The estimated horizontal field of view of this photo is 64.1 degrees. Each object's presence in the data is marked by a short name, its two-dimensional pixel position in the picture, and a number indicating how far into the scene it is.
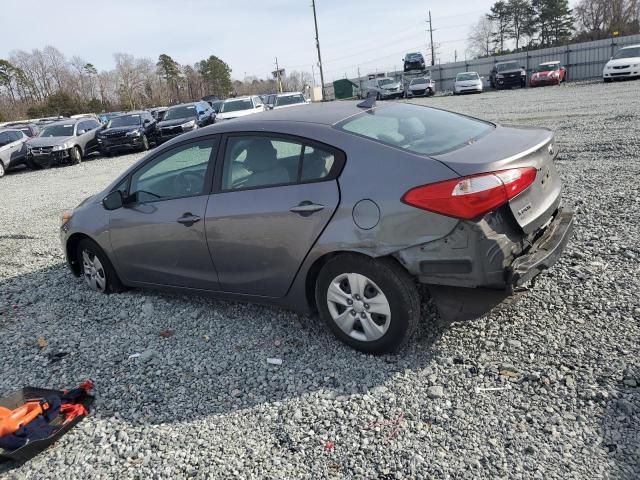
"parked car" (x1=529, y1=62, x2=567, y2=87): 32.41
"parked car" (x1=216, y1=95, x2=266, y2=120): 21.48
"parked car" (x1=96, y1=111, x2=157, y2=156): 19.30
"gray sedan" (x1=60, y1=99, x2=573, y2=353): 2.97
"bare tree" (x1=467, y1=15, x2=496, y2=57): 77.00
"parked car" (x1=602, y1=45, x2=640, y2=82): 25.83
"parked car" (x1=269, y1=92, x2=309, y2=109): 22.78
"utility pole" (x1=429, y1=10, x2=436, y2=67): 73.54
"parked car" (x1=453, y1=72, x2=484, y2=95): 34.19
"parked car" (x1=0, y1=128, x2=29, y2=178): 18.30
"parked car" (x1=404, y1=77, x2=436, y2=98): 38.22
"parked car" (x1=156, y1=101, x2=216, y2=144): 20.05
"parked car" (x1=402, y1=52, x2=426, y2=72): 49.84
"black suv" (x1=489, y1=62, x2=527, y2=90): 33.91
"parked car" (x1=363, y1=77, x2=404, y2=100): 37.47
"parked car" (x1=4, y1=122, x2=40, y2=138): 22.30
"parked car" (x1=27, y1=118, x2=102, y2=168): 18.12
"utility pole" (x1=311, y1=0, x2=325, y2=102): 47.22
